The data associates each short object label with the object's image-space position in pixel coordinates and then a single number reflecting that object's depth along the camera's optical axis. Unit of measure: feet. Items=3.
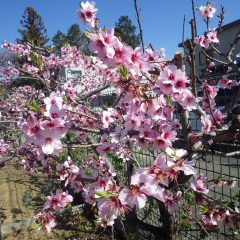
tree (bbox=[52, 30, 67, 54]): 132.66
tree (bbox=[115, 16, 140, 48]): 117.81
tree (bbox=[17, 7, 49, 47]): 95.62
